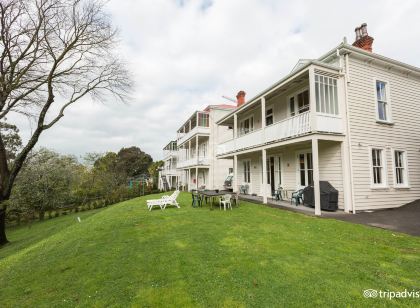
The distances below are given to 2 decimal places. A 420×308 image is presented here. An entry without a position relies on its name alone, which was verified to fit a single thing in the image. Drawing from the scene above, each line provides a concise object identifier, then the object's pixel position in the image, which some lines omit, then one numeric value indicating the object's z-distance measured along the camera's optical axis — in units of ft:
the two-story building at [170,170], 121.08
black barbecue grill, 29.63
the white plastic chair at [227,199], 36.01
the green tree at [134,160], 194.49
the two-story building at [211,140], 74.90
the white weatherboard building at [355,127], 29.96
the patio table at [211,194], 35.36
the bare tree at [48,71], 30.89
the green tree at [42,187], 65.98
